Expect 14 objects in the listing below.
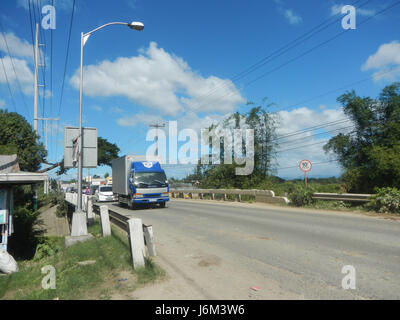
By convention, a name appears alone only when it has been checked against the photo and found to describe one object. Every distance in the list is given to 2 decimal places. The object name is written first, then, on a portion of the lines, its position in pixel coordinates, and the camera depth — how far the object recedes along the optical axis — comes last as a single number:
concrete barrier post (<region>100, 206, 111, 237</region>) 9.77
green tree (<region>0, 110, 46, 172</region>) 21.77
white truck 19.41
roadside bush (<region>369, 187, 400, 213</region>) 13.55
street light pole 9.94
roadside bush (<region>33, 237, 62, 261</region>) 9.86
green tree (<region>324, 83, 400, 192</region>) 34.19
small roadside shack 8.19
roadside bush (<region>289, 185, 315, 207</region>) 18.19
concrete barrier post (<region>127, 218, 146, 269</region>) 6.00
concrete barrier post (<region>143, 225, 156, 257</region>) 6.45
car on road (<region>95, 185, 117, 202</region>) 32.34
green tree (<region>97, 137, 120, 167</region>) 68.62
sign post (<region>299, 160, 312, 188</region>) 19.00
